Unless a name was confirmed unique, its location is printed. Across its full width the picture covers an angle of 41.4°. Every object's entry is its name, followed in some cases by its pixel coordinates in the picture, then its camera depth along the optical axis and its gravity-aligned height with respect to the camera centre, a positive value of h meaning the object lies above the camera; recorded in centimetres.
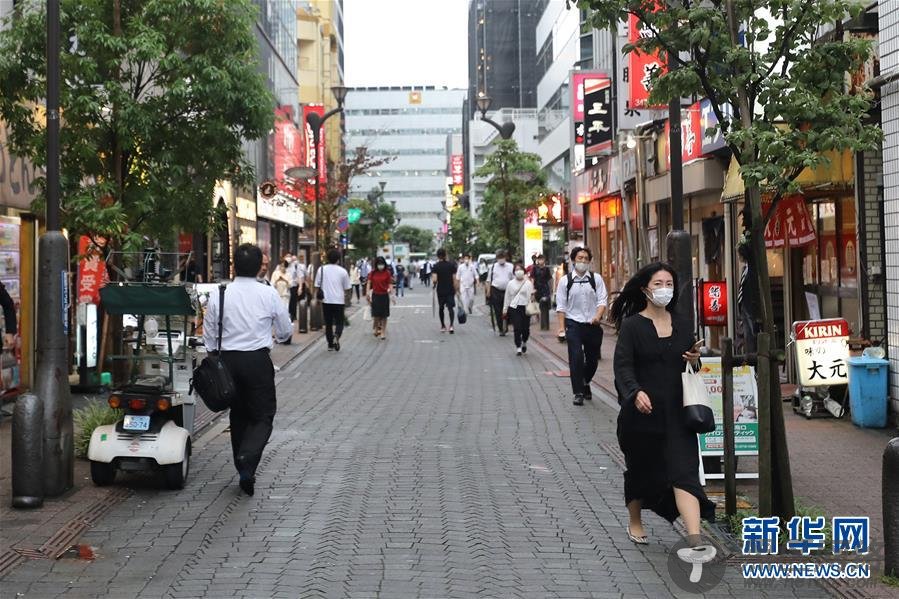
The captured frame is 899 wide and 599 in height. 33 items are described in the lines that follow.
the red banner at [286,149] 4478 +647
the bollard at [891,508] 620 -110
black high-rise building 10488 +2321
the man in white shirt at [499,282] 2658 +49
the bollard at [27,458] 830 -102
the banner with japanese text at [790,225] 1529 +97
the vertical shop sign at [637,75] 2364 +454
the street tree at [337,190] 3953 +429
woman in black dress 669 -58
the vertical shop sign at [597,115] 3120 +496
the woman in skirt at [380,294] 2666 +28
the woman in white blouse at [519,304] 2167 -1
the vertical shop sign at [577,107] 3344 +571
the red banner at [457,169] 13638 +1559
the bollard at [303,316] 2888 -20
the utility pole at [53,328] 865 -12
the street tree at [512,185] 3759 +388
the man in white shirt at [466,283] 3366 +61
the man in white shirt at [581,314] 1447 -14
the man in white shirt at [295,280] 2848 +68
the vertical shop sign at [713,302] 1206 -2
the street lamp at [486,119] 3372 +573
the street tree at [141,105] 1257 +222
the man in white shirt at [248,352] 895 -33
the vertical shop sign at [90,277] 1572 +46
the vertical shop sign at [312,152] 4424 +716
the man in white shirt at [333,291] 2305 +31
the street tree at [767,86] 734 +138
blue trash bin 1182 -92
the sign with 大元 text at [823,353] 1242 -57
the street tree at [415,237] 15588 +922
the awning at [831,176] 1376 +143
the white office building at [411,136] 18462 +2666
